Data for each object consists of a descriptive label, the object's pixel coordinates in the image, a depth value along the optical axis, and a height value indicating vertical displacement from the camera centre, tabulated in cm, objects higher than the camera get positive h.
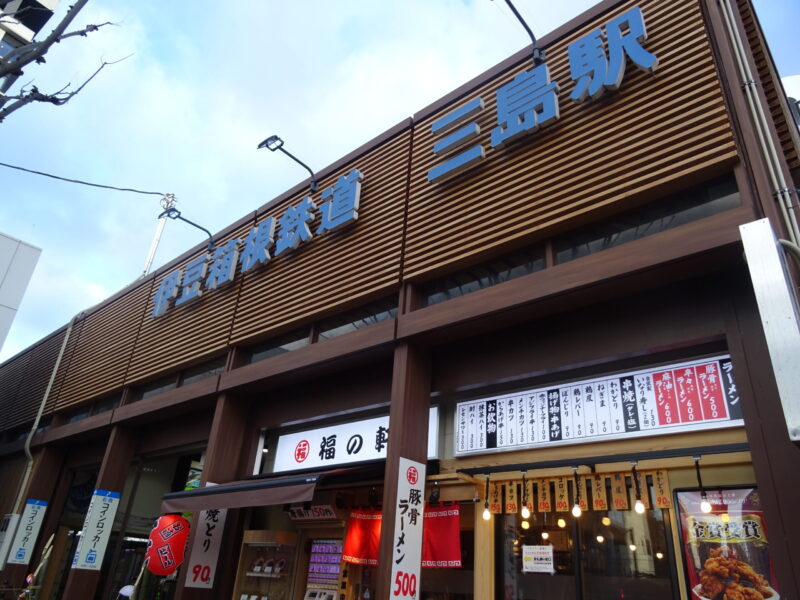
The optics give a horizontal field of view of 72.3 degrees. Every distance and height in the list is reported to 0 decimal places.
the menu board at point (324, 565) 883 +15
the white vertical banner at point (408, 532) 656 +54
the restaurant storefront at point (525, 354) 584 +298
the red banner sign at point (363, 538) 844 +55
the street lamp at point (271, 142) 973 +679
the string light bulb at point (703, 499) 570 +96
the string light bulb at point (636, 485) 591 +111
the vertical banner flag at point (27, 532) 1399 +51
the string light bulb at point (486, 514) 711 +83
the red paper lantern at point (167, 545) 905 +28
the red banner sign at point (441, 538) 726 +54
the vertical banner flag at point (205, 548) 916 +28
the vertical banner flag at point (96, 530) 1145 +55
